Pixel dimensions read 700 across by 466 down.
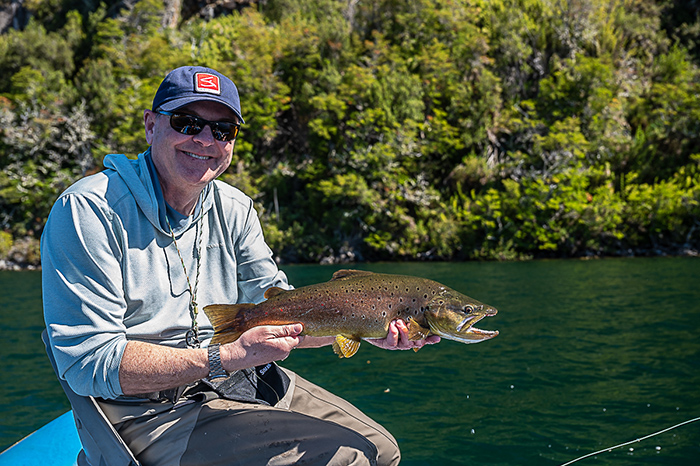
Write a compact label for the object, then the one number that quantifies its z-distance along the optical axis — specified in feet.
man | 6.93
